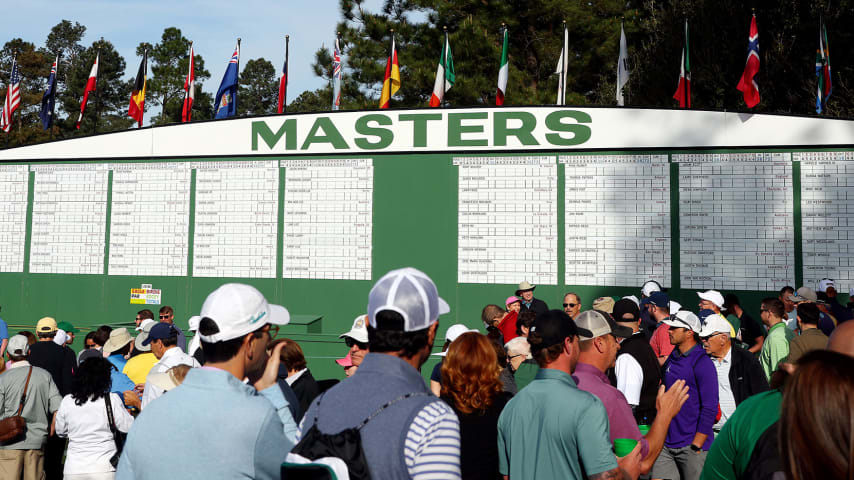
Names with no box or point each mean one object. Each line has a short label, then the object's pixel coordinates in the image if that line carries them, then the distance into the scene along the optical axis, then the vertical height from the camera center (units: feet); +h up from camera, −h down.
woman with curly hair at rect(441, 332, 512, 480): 13.99 -2.24
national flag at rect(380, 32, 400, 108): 49.80 +14.42
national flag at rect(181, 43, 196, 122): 58.71 +15.97
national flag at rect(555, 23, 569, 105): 49.46 +15.76
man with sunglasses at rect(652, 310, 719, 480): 19.75 -3.72
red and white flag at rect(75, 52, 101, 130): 58.44 +16.09
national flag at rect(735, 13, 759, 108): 41.14 +12.40
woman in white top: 18.62 -3.89
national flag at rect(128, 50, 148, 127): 53.62 +13.77
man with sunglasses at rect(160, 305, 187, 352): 35.06 -1.88
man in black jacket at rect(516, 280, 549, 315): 36.99 -0.75
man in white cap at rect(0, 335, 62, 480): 21.36 -4.16
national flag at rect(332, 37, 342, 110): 58.13 +16.46
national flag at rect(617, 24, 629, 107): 48.16 +14.54
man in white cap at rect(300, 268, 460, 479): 7.67 -1.35
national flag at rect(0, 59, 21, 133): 62.90 +15.07
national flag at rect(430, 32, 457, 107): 48.67 +14.10
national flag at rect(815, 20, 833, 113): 42.65 +13.04
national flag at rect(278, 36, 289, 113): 56.96 +15.60
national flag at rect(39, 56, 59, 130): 60.49 +14.90
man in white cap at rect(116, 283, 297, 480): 8.40 -1.75
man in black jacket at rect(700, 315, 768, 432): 21.44 -2.48
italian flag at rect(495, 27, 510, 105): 47.66 +13.86
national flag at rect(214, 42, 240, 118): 52.49 +13.77
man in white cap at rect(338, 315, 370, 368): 18.45 -1.61
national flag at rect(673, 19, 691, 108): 44.24 +12.77
